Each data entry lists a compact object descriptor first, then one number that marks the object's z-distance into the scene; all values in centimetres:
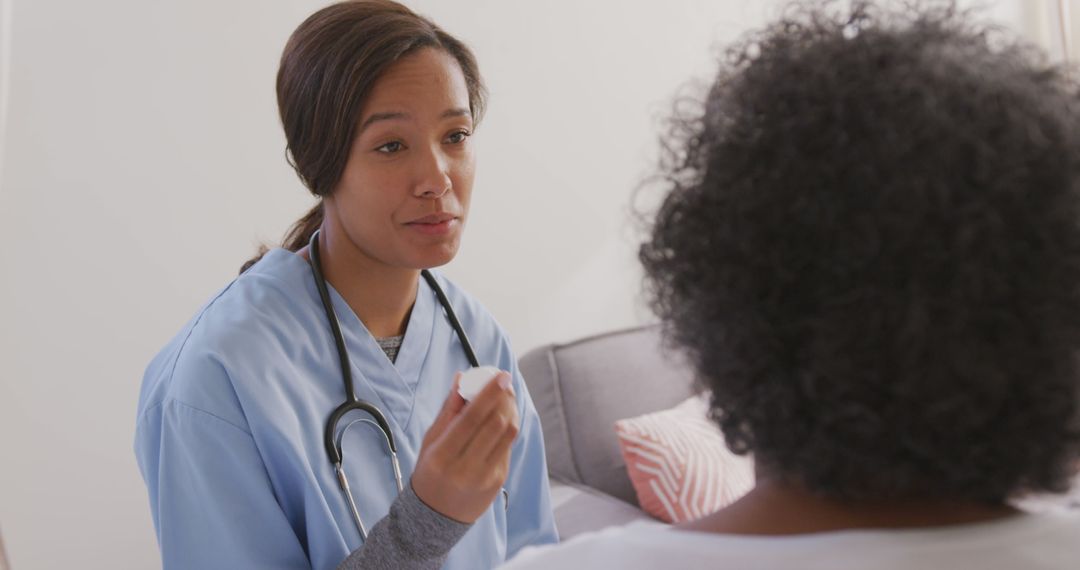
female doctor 107
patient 60
